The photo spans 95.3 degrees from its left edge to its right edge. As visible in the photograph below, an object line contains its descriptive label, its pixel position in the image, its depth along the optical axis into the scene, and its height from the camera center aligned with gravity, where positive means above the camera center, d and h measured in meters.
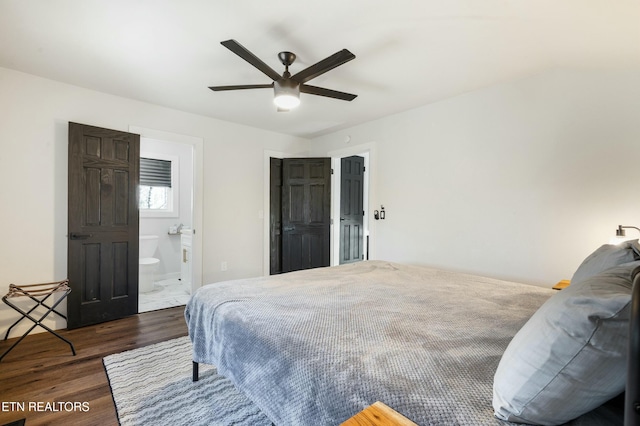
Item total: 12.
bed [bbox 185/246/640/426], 0.79 -0.52
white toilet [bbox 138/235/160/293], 4.32 -0.99
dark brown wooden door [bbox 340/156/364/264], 5.28 +0.01
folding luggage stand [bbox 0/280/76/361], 2.39 -0.75
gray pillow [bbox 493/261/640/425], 0.63 -0.34
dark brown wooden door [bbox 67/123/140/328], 2.99 -0.20
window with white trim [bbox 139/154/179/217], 5.15 +0.39
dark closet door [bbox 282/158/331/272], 4.61 -0.06
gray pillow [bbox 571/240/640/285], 1.25 -0.20
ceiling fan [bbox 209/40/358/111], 1.86 +0.97
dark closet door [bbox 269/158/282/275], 4.71 -0.09
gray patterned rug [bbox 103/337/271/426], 1.68 -1.22
